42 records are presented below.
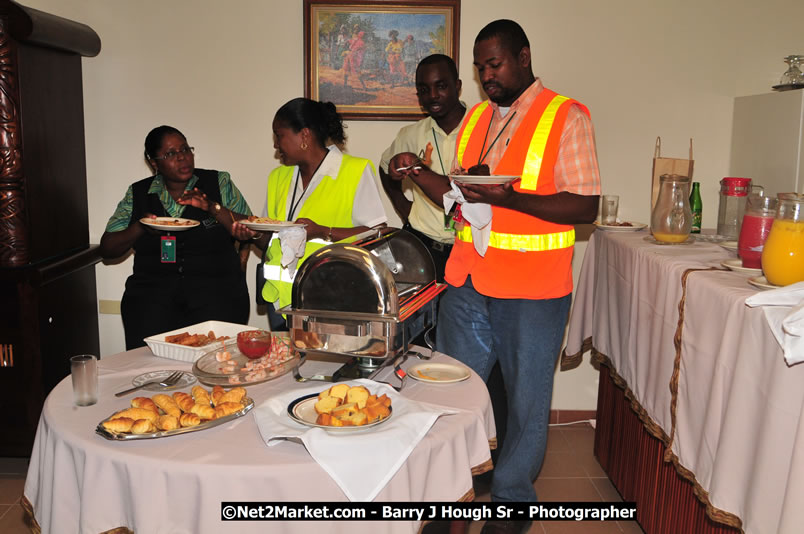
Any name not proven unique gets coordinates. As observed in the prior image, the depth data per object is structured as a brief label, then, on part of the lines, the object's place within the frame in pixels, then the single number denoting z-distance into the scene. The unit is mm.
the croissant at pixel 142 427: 1678
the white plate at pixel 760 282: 2071
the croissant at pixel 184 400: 1820
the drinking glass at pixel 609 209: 4039
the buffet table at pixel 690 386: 1795
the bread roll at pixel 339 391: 1841
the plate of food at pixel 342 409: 1700
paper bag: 4090
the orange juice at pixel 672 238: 3096
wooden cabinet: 3438
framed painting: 4027
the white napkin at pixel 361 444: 1566
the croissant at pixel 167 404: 1786
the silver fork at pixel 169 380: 2059
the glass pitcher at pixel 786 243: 1948
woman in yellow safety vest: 3248
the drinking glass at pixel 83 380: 1927
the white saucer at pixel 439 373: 2111
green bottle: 3573
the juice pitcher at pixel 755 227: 2277
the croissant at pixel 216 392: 1870
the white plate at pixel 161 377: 2053
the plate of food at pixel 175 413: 1680
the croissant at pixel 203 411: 1767
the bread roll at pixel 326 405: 1778
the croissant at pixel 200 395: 1841
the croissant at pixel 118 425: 1674
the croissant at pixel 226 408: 1785
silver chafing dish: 1945
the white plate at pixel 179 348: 2287
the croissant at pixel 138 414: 1732
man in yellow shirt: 3629
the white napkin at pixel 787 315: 1671
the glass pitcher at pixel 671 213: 3021
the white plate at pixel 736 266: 2377
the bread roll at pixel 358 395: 1802
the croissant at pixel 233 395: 1846
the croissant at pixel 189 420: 1729
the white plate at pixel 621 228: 3613
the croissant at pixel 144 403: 1812
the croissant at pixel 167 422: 1711
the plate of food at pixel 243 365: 2070
